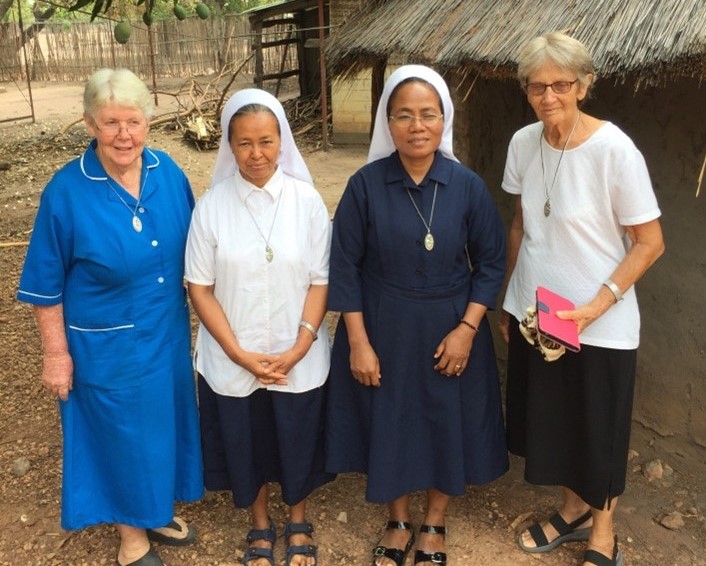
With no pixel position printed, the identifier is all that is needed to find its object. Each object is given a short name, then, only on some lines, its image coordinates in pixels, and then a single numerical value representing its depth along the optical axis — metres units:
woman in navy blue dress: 2.60
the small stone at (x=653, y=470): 3.62
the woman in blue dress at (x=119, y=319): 2.54
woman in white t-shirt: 2.40
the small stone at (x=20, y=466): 3.81
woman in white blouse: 2.63
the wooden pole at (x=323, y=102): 12.05
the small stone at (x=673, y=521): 3.26
